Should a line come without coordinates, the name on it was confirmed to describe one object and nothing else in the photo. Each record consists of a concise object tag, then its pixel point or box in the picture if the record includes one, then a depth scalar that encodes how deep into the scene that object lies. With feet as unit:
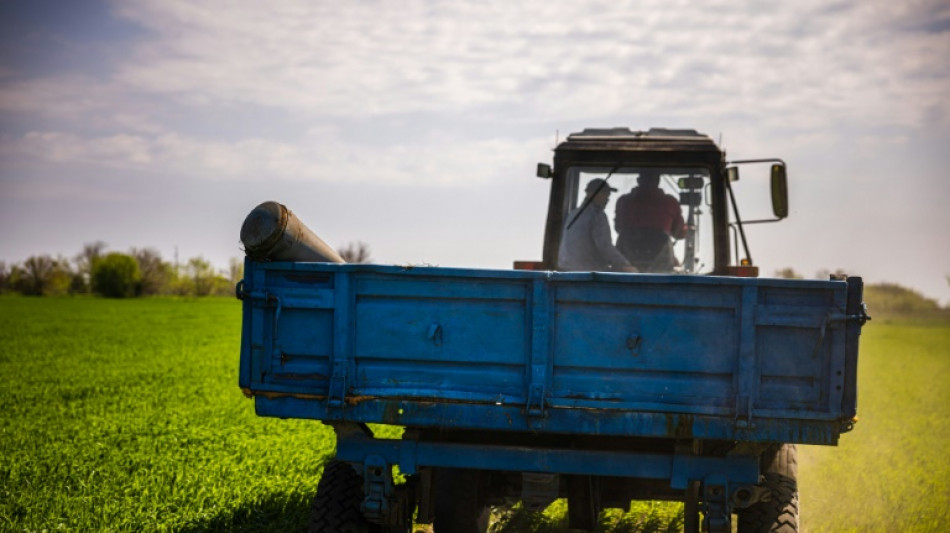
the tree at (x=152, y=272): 264.72
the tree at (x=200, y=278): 277.44
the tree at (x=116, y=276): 252.83
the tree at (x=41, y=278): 254.47
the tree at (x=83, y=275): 265.95
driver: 25.62
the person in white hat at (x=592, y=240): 25.17
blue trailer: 16.92
